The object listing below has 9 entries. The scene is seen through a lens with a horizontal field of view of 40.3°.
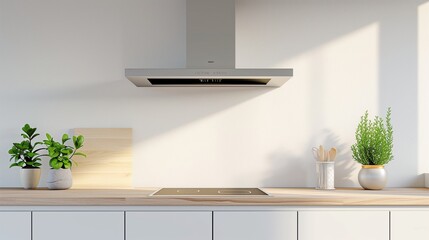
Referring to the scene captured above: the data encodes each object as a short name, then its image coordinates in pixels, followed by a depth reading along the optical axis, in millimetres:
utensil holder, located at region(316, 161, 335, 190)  3557
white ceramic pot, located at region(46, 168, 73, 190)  3439
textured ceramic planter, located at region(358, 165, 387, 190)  3496
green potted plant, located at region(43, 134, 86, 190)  3445
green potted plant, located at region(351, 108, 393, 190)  3506
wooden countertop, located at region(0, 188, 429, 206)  3029
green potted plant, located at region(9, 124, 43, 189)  3539
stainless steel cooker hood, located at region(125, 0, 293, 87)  3436
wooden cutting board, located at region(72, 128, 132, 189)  3715
